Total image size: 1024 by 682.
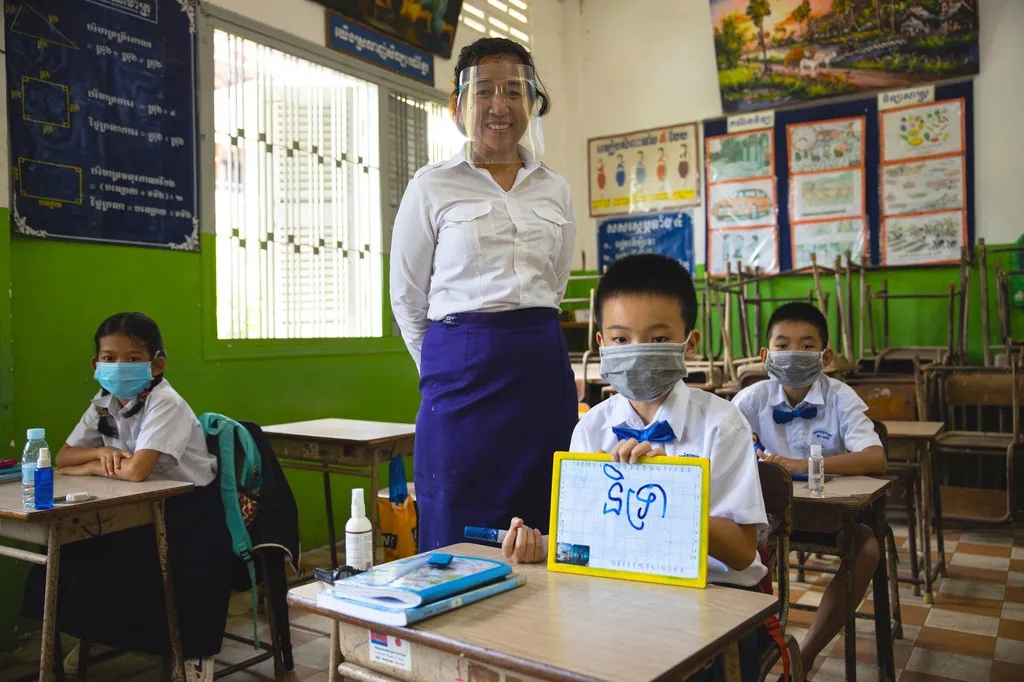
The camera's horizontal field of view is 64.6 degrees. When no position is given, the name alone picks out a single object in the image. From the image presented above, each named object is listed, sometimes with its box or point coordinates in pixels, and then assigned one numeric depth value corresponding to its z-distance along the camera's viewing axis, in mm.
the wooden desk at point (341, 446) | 3373
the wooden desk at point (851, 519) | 2268
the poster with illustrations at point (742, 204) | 6254
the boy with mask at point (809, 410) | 2707
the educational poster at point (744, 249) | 6254
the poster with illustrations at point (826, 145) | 5945
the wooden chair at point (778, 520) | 1719
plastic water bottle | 2229
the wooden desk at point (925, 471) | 3553
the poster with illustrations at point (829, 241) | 5941
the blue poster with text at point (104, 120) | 3248
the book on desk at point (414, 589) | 1117
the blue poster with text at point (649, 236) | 6621
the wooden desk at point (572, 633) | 966
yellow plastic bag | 3486
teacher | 1958
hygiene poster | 6602
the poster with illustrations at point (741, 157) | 6250
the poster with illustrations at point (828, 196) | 5945
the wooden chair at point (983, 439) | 4656
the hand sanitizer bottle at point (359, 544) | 1366
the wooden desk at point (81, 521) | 2203
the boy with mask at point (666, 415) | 1391
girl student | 2553
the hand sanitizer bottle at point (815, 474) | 2395
